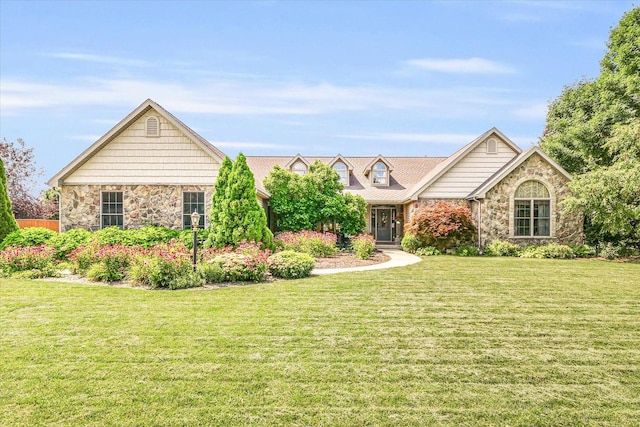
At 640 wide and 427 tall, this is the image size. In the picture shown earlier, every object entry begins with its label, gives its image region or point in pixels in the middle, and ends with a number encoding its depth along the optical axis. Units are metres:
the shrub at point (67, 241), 13.55
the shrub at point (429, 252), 19.56
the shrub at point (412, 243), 20.45
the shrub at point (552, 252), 18.28
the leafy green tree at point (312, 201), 19.42
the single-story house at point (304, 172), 16.56
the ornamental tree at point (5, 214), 14.74
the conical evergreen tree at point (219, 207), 13.64
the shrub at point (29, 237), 13.95
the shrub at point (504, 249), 19.17
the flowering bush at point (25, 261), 11.96
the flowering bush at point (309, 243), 16.12
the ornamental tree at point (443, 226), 19.31
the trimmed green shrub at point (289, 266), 11.43
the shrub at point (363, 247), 16.64
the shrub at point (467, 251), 19.33
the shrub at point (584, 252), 18.78
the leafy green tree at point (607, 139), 17.25
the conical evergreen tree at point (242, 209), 13.49
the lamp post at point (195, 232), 10.80
